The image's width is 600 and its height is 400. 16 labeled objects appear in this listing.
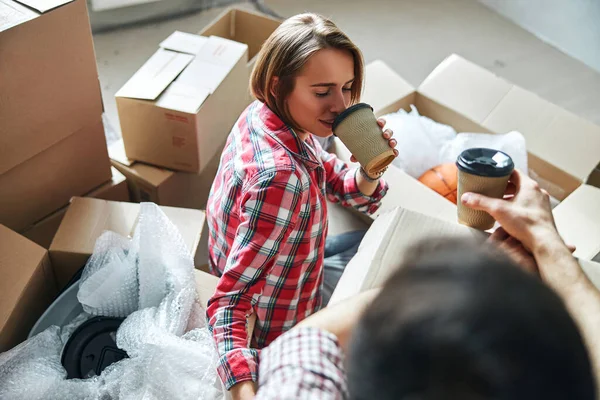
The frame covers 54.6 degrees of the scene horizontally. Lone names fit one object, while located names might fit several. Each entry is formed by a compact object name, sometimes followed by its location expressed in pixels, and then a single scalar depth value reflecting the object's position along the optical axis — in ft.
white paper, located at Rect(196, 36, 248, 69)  5.72
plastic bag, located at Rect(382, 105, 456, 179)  5.60
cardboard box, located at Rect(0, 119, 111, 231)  4.88
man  1.46
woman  3.48
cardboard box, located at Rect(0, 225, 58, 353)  3.86
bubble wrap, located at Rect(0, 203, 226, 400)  3.52
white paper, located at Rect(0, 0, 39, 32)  4.02
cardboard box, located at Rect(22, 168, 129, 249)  5.30
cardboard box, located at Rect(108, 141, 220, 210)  5.71
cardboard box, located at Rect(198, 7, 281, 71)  6.82
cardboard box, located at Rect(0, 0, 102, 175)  4.13
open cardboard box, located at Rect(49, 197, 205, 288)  4.42
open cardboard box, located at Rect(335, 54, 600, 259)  4.75
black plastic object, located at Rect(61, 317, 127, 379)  3.85
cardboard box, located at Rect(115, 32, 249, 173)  5.28
